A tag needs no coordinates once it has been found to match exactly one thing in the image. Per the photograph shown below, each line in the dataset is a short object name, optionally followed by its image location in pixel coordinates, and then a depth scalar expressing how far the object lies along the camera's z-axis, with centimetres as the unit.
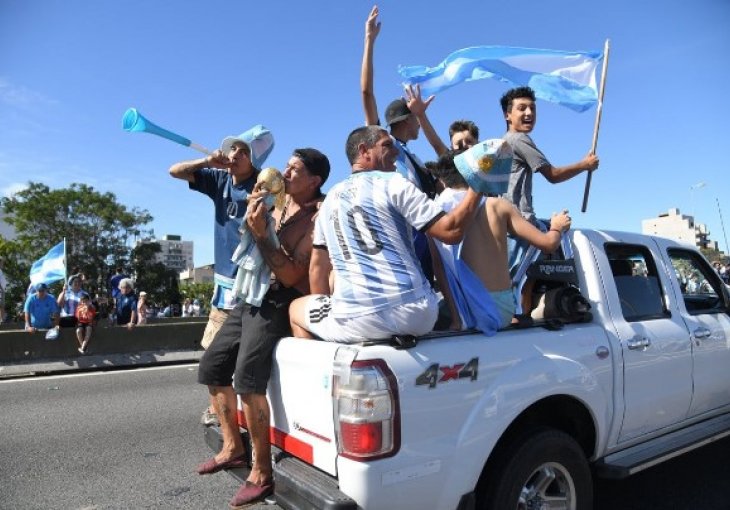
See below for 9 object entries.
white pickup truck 214
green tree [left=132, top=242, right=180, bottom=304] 3988
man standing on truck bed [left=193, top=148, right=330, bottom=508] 276
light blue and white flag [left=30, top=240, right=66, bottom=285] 1259
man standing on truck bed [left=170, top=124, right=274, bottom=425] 362
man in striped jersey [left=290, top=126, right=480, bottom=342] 237
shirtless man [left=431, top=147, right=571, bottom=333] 280
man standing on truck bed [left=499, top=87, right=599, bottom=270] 381
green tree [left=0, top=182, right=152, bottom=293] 3384
